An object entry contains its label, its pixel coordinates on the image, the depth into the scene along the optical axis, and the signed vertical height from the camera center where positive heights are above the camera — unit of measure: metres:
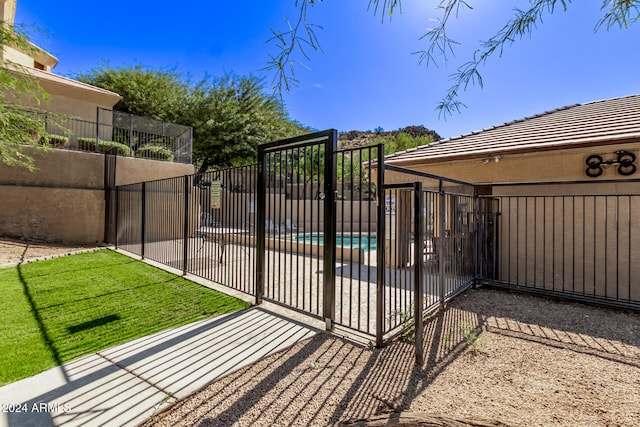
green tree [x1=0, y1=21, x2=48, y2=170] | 6.28 +2.58
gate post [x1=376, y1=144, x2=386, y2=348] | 3.46 -0.31
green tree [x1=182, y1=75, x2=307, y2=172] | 21.17 +6.74
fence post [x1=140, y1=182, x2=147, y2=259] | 8.32 +0.06
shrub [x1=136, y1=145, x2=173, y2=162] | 13.20 +2.66
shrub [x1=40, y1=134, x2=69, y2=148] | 10.61 +2.60
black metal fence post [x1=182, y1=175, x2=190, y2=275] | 6.42 -0.26
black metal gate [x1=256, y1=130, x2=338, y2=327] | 3.94 +0.27
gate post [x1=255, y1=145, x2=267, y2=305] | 4.93 -0.19
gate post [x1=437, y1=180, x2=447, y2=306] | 4.48 -0.51
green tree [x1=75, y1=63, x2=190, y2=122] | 21.03 +8.66
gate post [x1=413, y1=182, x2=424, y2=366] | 3.26 -0.50
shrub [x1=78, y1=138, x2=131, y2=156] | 12.11 +2.66
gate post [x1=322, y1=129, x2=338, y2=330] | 3.92 -0.16
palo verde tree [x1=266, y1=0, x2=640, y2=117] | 1.68 +1.11
